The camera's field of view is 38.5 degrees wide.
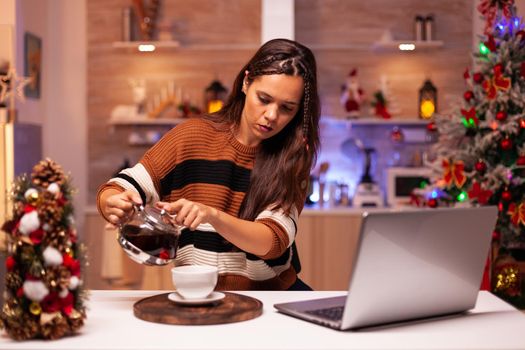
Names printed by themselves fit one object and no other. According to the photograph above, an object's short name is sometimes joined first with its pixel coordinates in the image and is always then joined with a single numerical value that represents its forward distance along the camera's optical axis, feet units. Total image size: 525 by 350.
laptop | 5.08
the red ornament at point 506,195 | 14.12
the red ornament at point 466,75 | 15.10
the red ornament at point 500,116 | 14.24
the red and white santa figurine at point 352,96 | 18.56
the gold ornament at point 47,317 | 4.97
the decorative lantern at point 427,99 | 18.67
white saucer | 5.83
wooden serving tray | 5.50
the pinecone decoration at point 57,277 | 4.98
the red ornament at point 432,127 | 15.73
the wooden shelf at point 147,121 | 18.56
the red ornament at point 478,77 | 14.93
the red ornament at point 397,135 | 18.62
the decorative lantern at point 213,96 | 18.45
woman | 7.36
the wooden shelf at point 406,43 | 18.25
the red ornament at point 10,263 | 5.02
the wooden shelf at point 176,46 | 18.42
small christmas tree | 4.96
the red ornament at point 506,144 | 14.16
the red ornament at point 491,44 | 14.69
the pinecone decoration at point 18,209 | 5.06
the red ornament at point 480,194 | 14.25
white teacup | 5.76
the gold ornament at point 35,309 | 4.99
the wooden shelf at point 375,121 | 18.37
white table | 4.96
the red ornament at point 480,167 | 14.40
